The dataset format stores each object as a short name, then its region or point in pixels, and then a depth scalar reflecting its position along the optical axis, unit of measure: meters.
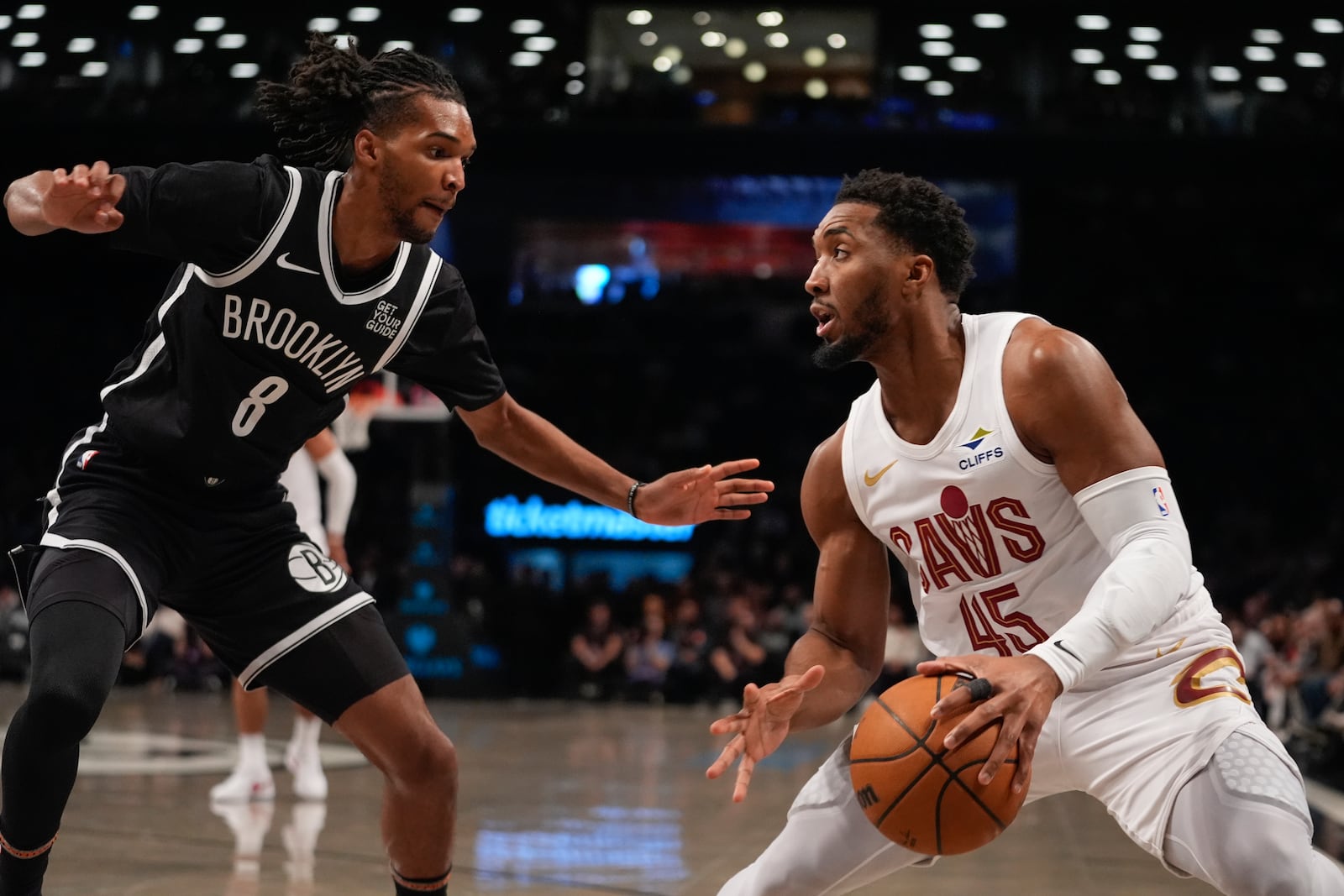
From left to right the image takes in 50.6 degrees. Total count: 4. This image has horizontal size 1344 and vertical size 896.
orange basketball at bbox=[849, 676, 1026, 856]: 2.66
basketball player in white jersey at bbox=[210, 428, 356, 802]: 6.65
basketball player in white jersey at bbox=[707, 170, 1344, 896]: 2.71
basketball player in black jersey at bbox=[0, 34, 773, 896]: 3.22
